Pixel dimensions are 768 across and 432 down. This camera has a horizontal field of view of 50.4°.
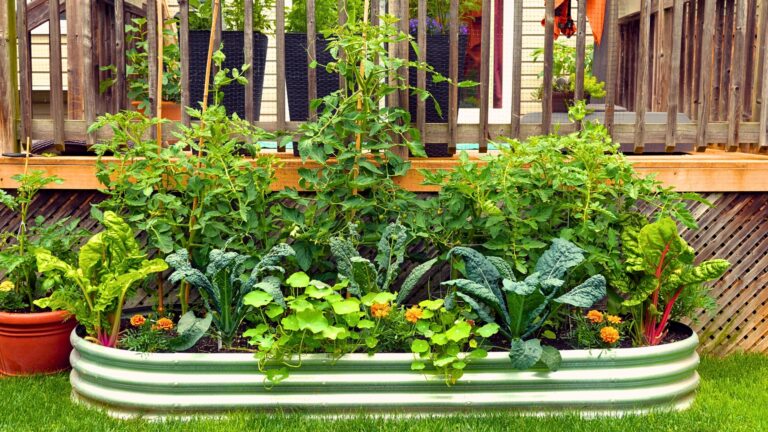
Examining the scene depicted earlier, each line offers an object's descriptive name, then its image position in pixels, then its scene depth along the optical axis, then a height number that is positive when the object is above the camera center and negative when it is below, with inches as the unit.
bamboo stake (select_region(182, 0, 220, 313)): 136.8 +3.7
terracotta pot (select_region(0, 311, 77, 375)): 137.7 -36.6
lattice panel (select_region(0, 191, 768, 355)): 160.1 -26.4
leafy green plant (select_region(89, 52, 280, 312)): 134.0 -9.6
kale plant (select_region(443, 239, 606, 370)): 119.7 -25.2
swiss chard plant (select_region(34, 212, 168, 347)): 128.0 -22.6
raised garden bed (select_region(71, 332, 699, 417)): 118.7 -37.5
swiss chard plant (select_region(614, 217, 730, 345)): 129.2 -23.7
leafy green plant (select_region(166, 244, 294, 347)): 126.9 -23.7
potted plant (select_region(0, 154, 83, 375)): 138.4 -30.8
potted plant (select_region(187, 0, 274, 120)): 155.3 +12.7
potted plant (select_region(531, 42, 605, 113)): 204.7 +12.1
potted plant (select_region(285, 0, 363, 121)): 154.8 +10.6
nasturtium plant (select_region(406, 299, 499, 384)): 117.0 -30.9
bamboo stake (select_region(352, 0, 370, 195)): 137.7 +3.2
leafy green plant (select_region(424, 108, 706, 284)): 133.6 -12.0
